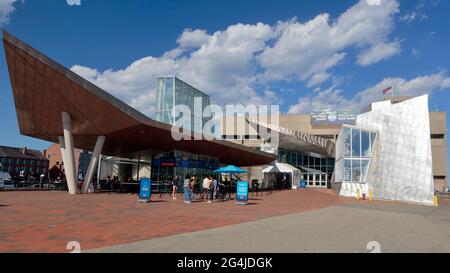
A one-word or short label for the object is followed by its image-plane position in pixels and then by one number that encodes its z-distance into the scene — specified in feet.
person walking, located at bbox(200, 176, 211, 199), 65.54
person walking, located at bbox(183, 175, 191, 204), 60.83
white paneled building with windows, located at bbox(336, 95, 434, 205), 74.69
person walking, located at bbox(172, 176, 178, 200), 68.45
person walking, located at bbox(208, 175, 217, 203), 64.69
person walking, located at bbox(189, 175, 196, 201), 64.15
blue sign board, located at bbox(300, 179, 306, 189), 153.48
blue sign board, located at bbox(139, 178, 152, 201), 58.59
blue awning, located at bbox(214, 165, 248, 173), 81.51
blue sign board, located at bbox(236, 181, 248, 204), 59.67
